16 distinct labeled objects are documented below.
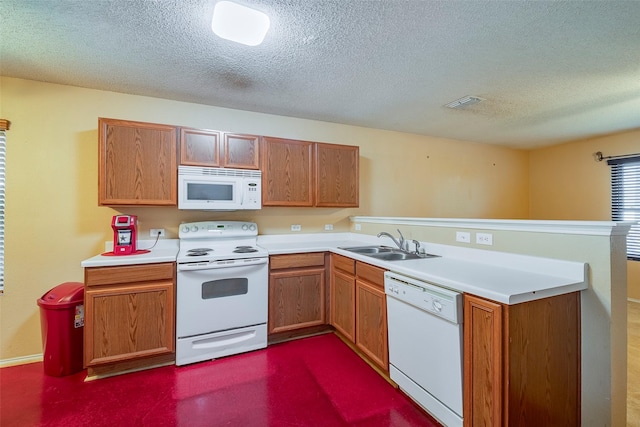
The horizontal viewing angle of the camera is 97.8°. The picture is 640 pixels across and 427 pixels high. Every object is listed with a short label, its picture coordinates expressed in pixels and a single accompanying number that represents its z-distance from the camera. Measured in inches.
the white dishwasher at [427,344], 58.8
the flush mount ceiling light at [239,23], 62.7
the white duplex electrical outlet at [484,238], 78.1
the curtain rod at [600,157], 159.4
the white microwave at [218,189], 102.6
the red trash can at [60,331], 86.7
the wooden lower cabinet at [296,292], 105.5
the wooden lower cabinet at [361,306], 83.4
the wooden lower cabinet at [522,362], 51.0
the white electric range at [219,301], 92.2
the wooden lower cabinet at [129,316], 83.3
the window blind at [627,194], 154.6
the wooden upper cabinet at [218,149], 104.2
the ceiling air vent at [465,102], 112.9
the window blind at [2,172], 94.0
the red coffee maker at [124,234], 94.9
